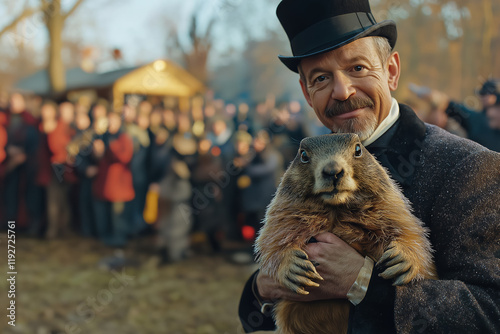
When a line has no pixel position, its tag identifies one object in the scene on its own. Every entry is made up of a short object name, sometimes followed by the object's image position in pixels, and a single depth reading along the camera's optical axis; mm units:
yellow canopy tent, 15664
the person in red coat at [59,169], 9719
